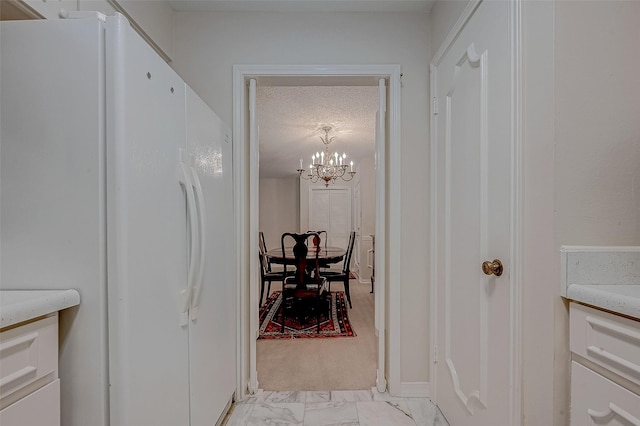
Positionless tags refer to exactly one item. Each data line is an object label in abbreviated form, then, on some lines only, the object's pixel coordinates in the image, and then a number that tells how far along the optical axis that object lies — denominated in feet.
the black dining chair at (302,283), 10.58
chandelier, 14.17
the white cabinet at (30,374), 2.15
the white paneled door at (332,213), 23.49
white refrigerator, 2.69
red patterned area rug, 9.95
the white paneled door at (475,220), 3.77
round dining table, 11.71
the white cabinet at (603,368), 2.37
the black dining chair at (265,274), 12.75
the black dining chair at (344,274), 12.78
